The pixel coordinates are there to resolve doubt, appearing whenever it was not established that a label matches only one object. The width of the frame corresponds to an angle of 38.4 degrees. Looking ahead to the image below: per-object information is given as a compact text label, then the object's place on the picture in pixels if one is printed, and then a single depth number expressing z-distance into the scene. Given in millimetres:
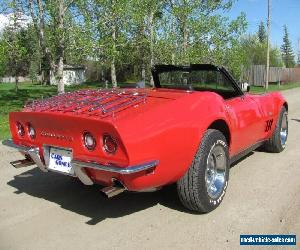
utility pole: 28373
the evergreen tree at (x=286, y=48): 106394
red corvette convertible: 3555
